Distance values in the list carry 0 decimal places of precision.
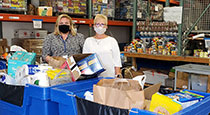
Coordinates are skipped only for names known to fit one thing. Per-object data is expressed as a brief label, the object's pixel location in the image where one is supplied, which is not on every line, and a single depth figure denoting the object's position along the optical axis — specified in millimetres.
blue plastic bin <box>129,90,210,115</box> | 1169
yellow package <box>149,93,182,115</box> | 1230
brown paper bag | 1305
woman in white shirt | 2828
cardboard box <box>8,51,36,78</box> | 2219
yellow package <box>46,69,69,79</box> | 1861
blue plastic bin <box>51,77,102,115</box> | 1528
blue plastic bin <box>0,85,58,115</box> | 1656
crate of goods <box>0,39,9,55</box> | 4137
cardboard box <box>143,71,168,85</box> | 4605
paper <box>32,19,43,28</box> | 4254
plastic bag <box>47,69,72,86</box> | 1819
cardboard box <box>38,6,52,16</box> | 4443
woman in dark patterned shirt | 3008
